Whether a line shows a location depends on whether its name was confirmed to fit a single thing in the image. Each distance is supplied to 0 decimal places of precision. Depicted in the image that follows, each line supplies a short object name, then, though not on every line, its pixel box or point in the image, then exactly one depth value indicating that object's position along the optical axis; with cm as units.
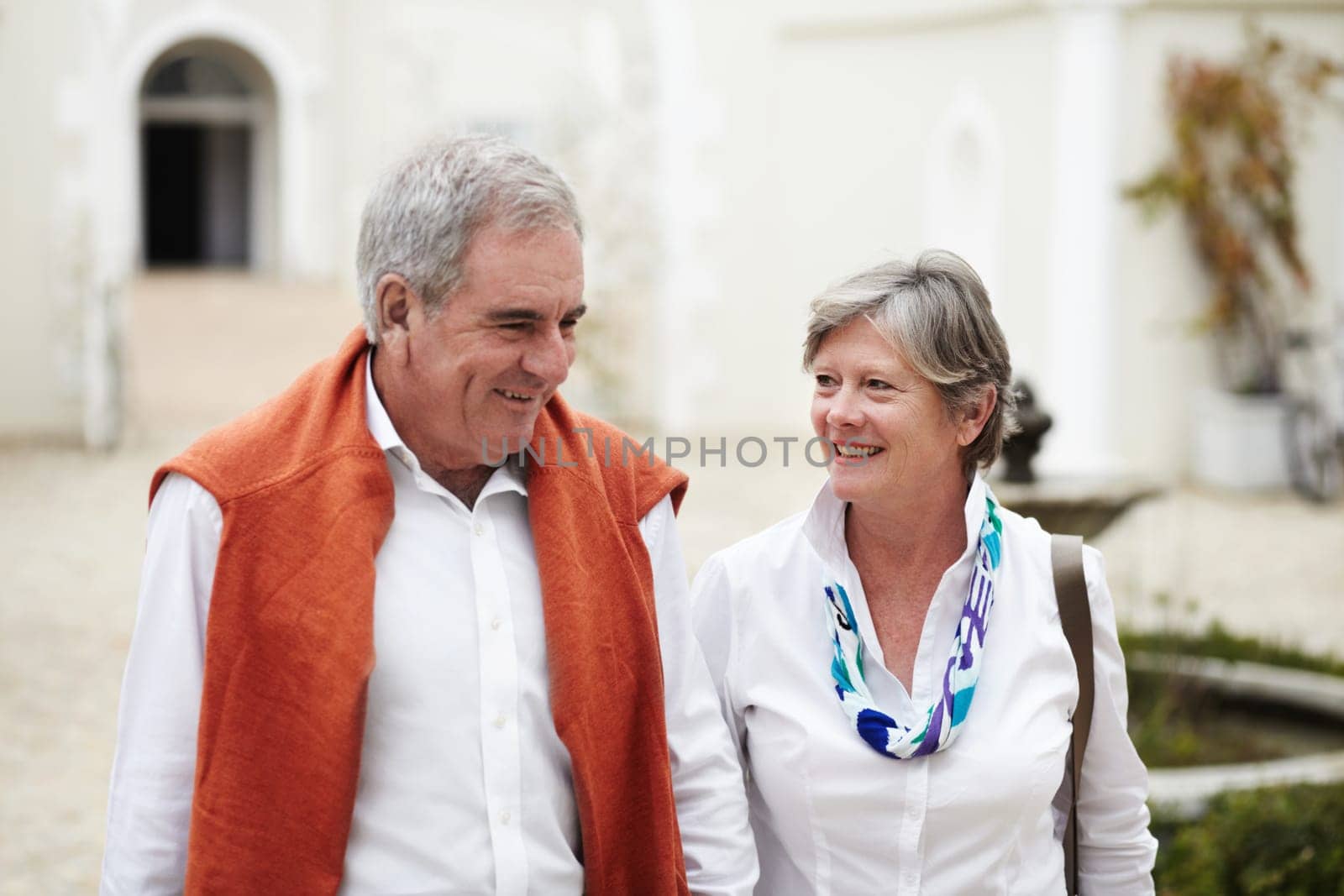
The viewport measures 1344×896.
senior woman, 205
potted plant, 1052
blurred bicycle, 1024
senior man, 173
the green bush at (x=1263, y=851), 355
